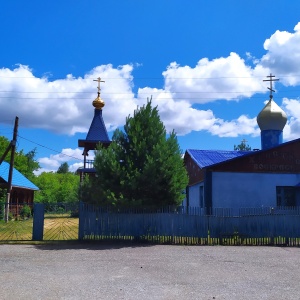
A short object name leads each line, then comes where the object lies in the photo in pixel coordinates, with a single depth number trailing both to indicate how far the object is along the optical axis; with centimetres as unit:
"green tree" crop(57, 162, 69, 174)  13938
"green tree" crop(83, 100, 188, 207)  1670
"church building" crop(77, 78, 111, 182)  3809
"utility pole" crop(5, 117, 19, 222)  2677
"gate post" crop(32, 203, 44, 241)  1642
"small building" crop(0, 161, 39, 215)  3278
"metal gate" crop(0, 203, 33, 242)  1764
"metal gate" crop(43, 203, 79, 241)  1738
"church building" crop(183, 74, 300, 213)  2295
